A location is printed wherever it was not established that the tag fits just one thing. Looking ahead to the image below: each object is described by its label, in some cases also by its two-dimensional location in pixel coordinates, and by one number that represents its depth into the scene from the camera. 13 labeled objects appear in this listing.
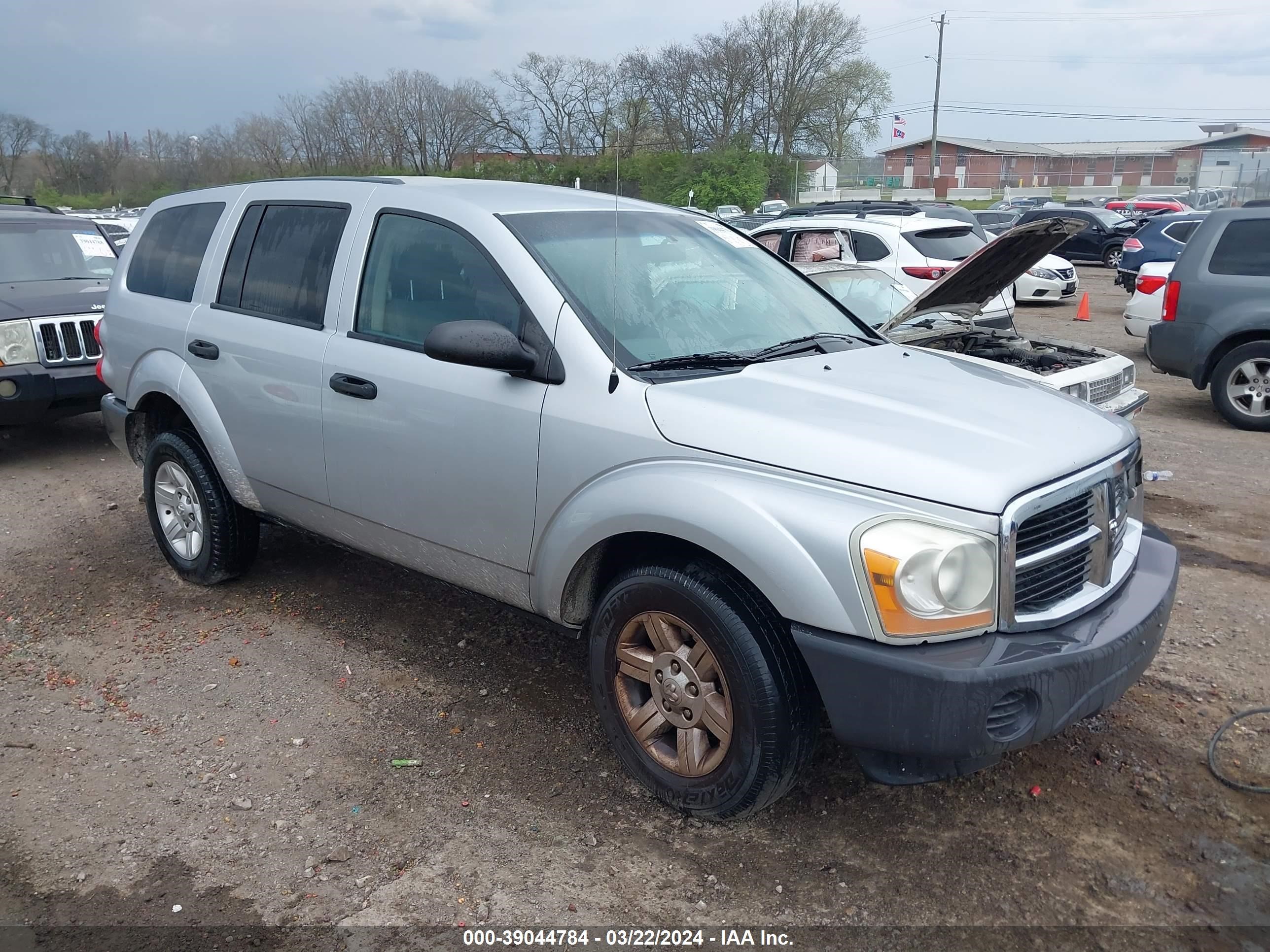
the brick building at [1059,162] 59.84
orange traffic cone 15.34
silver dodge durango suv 2.63
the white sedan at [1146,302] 10.74
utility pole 51.06
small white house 40.53
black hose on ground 3.28
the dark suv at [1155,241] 17.70
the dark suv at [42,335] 7.33
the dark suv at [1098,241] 24.28
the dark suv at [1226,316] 8.38
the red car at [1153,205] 29.95
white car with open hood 5.86
